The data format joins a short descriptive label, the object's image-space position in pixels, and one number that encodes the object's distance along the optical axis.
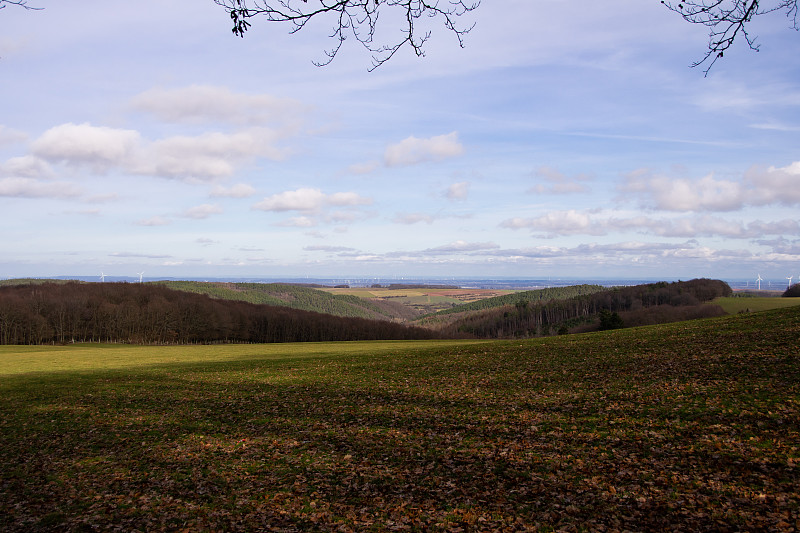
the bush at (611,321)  76.19
